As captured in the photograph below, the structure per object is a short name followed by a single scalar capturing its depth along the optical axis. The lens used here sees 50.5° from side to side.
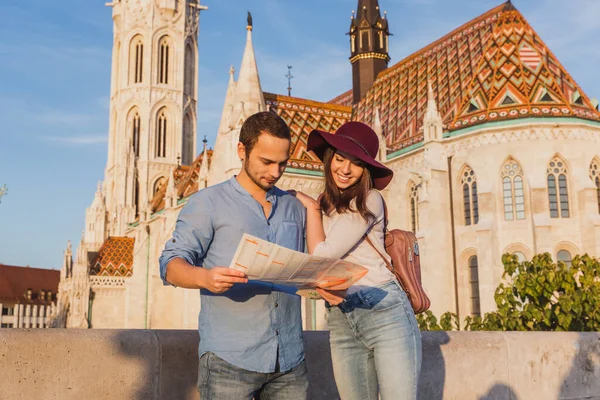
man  2.69
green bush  11.66
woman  3.04
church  24.20
